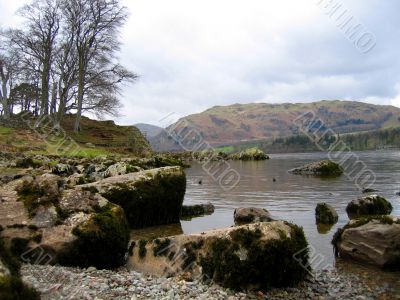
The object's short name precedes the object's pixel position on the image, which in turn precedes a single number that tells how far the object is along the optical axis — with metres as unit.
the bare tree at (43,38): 52.28
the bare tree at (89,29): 52.41
